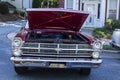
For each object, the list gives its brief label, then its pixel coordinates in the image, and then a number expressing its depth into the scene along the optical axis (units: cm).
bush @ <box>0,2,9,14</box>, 2171
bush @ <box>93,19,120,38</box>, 987
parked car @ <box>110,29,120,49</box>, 626
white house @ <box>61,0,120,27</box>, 1282
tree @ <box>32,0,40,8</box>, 2673
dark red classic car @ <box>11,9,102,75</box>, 398
